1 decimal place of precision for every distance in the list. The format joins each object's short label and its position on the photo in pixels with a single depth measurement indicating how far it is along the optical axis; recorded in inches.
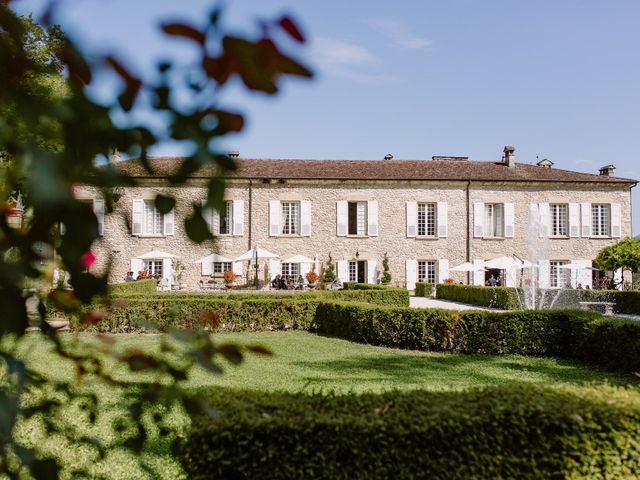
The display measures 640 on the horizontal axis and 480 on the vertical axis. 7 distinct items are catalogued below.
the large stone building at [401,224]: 1119.0
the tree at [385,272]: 1098.1
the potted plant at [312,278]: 1067.9
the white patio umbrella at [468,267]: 1055.0
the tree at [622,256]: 917.2
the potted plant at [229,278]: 1064.2
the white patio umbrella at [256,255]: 1026.1
